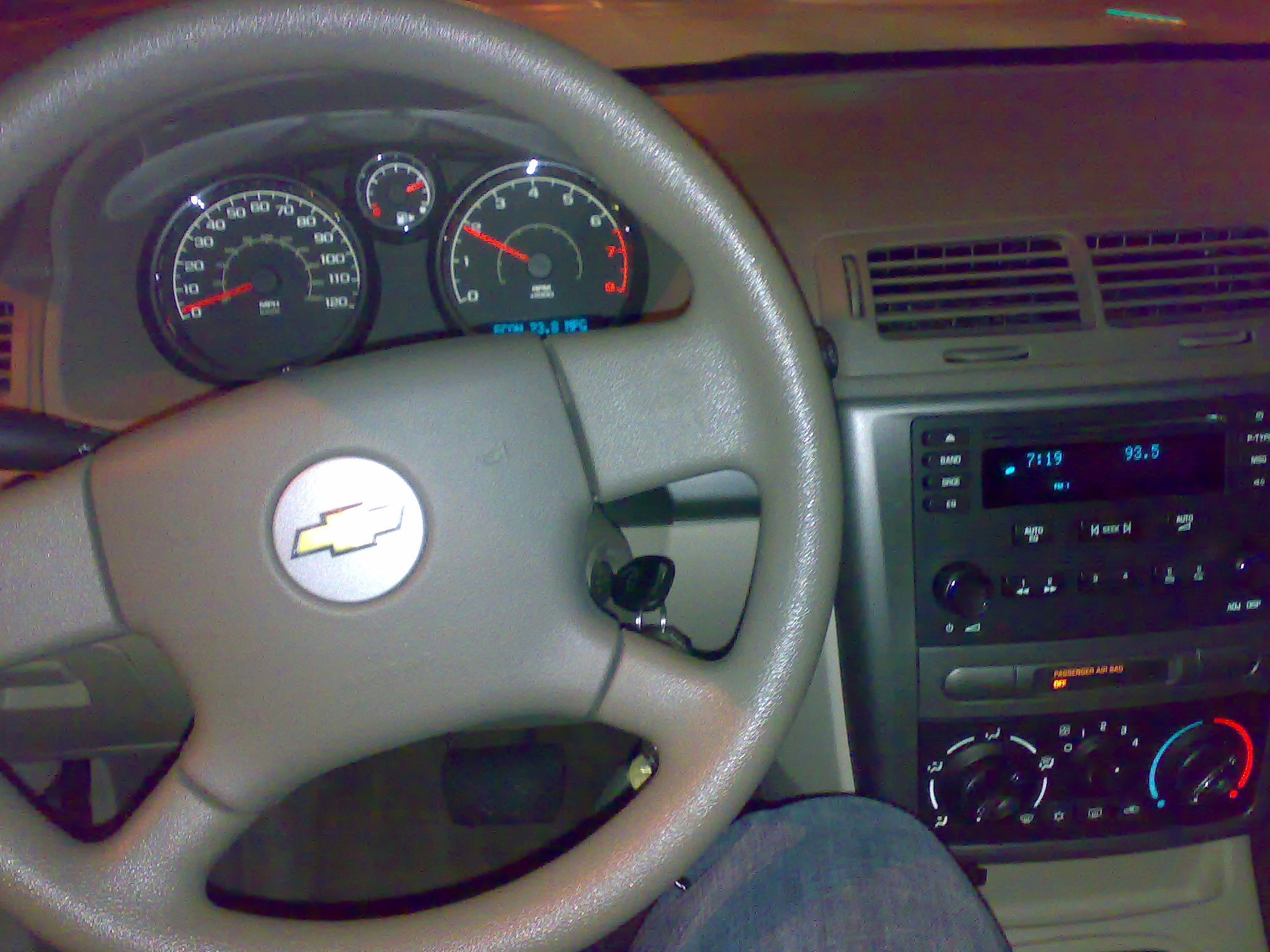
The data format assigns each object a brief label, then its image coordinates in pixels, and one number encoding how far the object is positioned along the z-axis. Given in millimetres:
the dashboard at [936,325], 1049
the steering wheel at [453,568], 748
